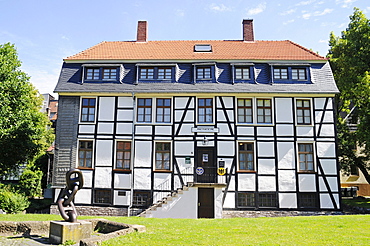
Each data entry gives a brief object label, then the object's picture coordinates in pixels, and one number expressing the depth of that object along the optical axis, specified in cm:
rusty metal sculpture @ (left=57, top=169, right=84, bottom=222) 930
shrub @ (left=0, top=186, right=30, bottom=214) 1791
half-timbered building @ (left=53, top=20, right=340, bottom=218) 1797
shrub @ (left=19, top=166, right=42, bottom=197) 2270
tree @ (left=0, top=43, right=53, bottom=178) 1769
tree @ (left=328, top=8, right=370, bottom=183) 1950
